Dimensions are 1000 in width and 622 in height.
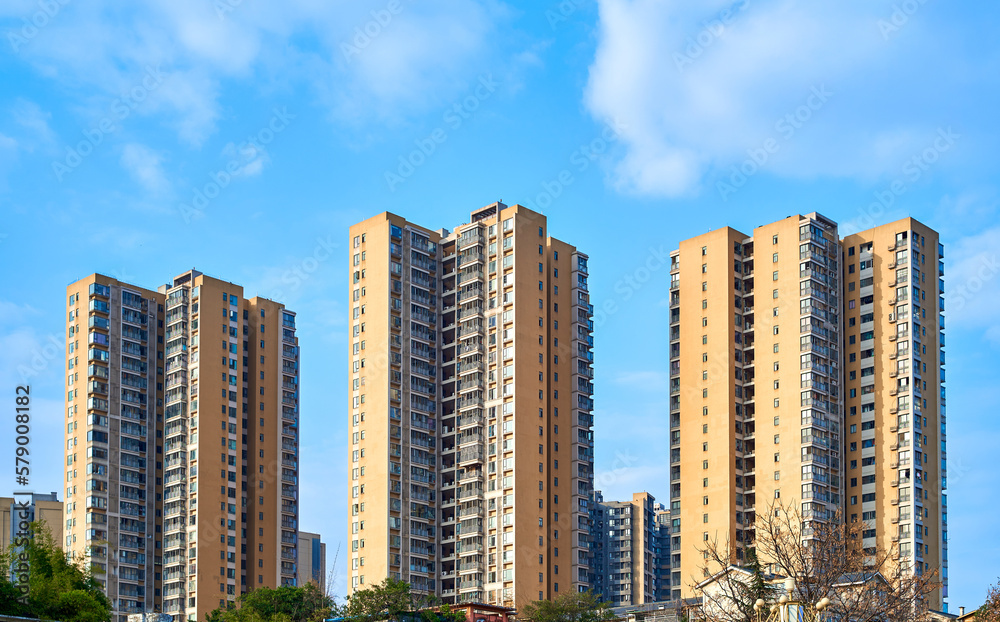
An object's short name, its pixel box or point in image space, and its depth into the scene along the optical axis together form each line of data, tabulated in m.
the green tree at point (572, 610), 99.94
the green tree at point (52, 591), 66.94
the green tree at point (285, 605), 100.00
